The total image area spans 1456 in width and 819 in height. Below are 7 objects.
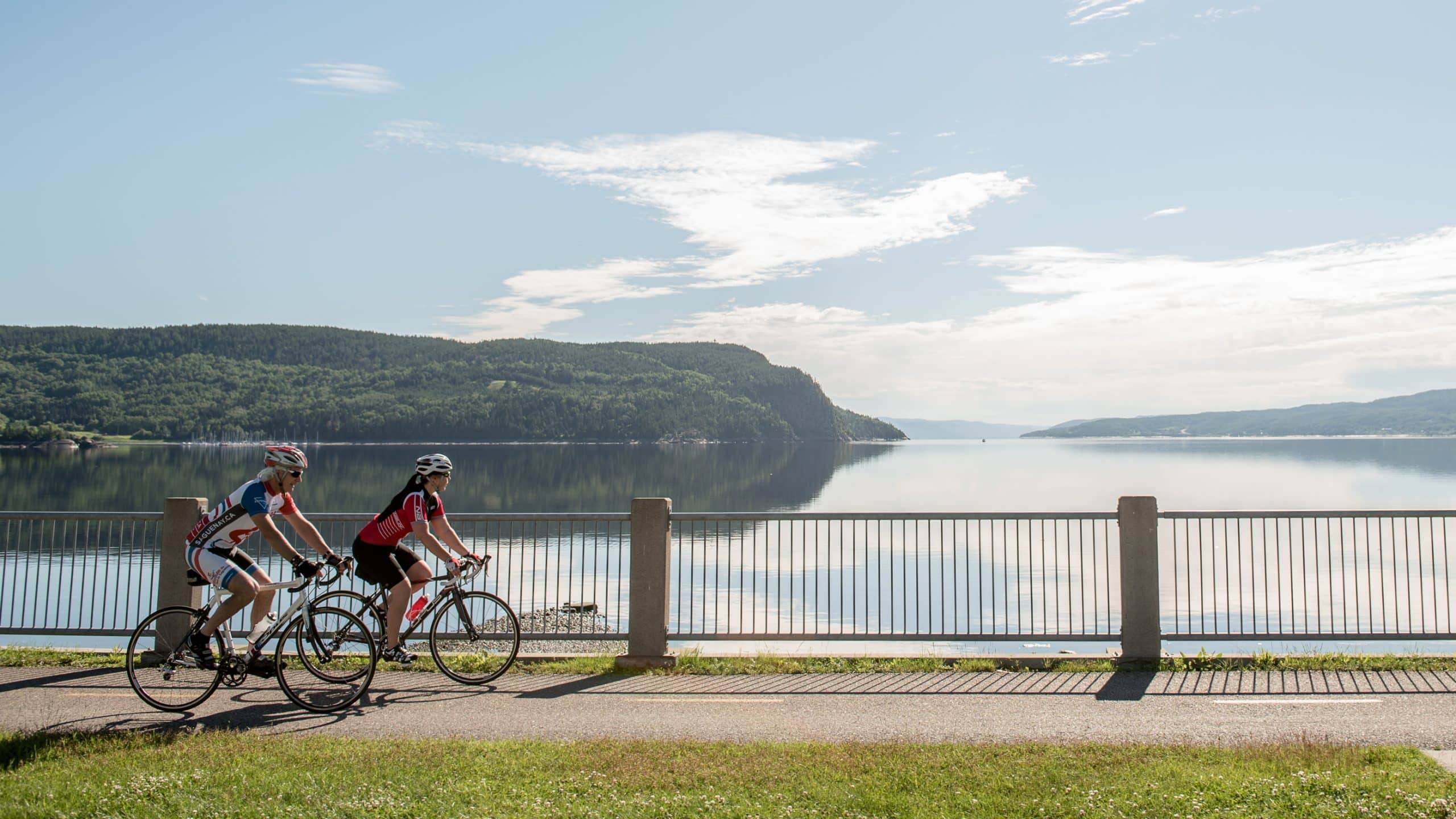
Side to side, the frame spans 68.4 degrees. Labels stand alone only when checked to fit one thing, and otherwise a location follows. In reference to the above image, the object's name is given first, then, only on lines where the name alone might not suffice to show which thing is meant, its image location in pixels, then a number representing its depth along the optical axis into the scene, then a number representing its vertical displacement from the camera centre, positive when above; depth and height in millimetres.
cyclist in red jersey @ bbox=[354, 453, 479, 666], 9070 -574
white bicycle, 8477 -1426
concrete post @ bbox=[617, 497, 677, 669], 10508 -972
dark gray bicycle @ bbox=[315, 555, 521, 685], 9414 -1295
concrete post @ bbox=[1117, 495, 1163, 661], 10352 -871
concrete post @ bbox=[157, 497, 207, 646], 10523 -686
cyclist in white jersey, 8156 -418
